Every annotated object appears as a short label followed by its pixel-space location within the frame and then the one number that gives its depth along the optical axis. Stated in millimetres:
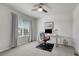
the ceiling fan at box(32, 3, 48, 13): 1916
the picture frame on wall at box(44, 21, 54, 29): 3491
